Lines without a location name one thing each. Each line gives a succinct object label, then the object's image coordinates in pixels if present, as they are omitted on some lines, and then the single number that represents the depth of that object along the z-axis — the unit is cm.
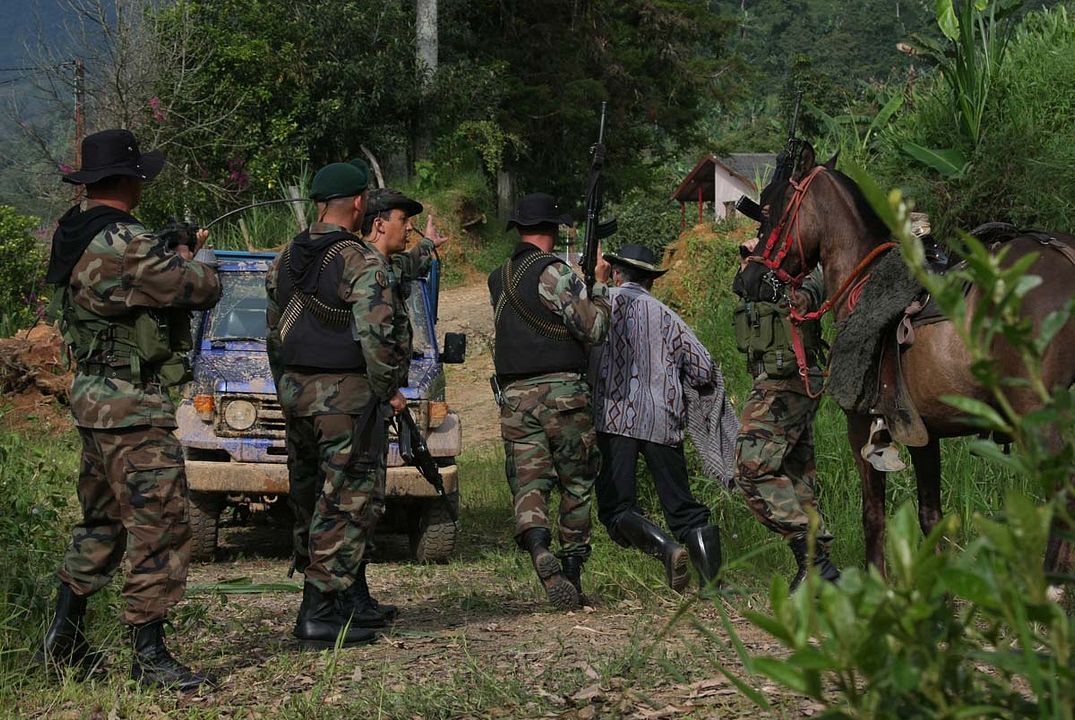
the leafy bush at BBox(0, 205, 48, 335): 1838
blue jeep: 777
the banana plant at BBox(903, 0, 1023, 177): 1026
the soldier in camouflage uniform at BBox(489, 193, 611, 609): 650
